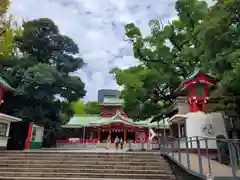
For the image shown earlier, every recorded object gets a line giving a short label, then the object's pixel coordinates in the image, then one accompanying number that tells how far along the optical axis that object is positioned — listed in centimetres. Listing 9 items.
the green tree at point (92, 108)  4706
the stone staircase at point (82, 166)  827
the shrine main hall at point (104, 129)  2864
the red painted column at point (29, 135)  1757
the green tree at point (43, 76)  1825
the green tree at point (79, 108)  5152
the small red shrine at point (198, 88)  1495
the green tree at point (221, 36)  788
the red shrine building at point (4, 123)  1488
